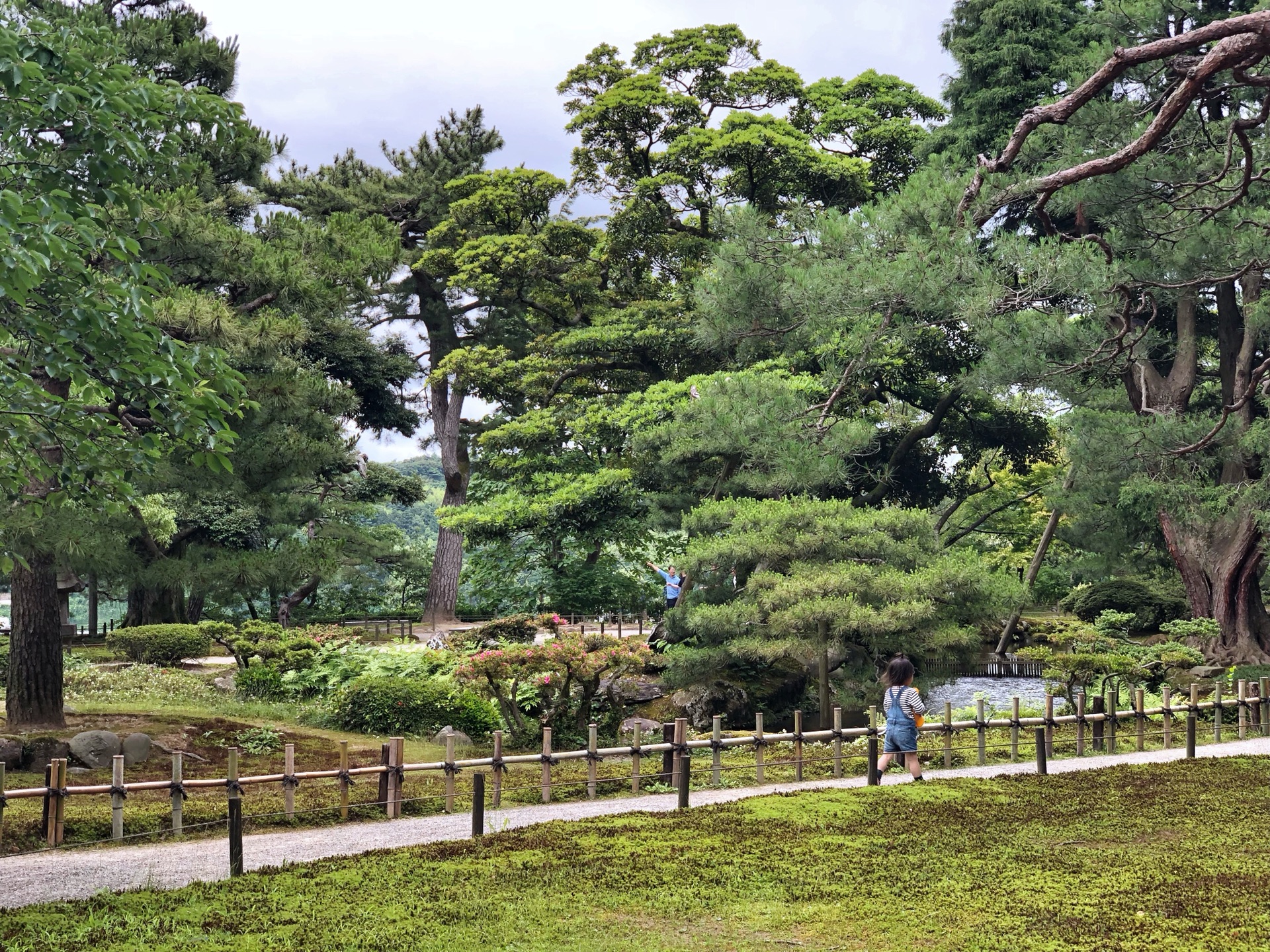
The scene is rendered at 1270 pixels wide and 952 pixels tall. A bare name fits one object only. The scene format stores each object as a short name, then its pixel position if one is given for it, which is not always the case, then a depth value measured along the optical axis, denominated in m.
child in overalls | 10.94
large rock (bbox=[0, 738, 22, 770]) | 11.61
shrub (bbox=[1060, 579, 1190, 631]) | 25.55
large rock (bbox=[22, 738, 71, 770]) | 11.84
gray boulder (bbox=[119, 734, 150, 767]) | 12.66
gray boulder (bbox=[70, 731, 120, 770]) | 12.27
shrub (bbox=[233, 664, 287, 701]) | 19.39
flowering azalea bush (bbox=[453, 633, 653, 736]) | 13.77
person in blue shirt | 22.84
